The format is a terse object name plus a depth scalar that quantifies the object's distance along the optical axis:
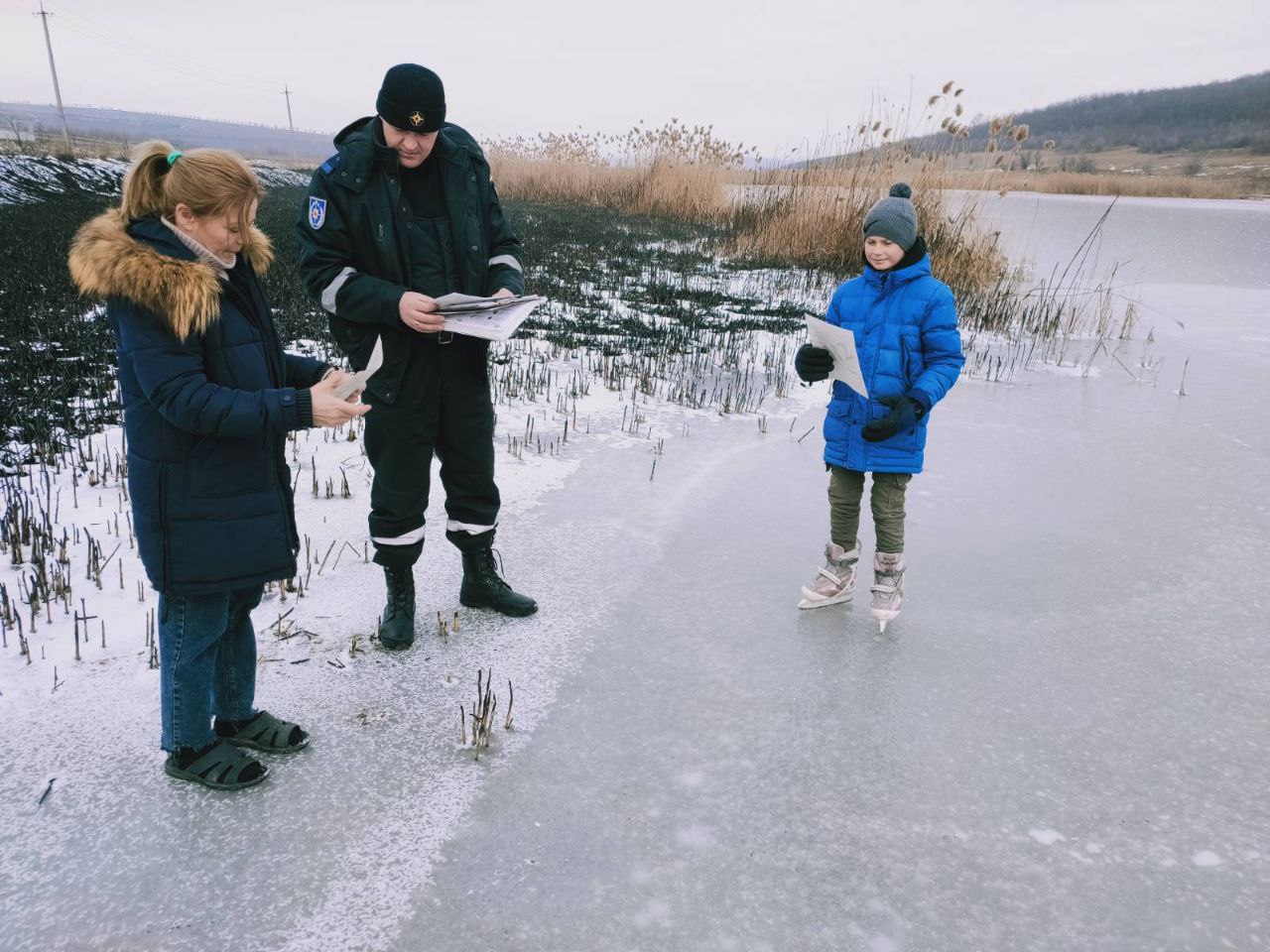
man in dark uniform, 2.41
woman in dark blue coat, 1.71
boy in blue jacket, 2.78
